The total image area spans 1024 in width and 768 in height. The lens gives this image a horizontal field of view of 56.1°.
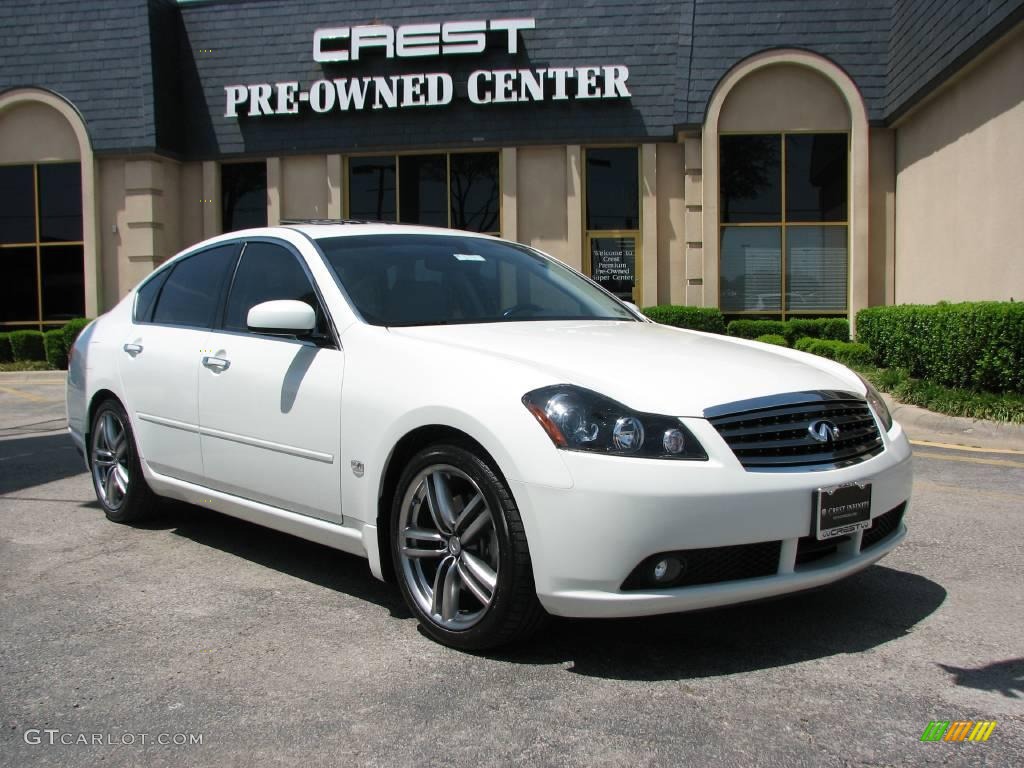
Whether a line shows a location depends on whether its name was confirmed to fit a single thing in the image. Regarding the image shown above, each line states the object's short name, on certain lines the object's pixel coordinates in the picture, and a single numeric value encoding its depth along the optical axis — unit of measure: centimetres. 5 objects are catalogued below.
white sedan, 315
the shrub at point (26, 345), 1800
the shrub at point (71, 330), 1758
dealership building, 1667
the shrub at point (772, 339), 1434
